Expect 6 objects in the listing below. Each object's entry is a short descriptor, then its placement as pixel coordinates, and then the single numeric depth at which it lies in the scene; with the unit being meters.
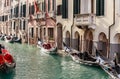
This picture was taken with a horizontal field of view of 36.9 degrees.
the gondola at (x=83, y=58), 11.61
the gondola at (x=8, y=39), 25.70
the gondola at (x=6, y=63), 9.92
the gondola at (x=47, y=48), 16.04
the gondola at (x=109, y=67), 8.96
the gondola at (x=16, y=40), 25.77
